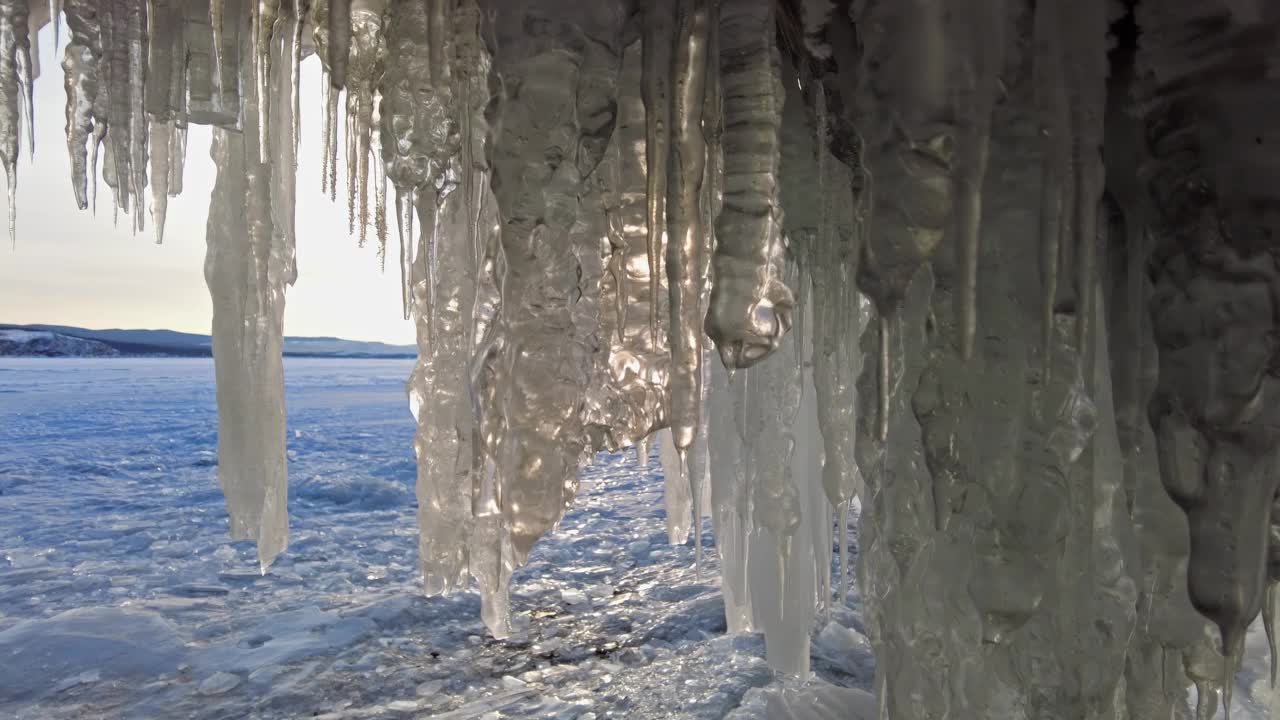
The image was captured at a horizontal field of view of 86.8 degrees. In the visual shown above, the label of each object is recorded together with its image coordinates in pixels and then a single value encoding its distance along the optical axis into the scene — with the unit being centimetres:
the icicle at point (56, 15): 199
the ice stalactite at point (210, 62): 198
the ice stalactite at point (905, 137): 106
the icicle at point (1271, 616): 124
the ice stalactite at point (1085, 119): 109
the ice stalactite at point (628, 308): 178
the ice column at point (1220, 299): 93
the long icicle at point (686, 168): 141
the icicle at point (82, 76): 199
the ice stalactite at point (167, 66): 199
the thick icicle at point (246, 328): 254
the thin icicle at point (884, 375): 122
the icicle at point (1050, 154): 111
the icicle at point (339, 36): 186
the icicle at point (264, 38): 205
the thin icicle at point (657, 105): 139
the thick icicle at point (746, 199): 132
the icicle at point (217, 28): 196
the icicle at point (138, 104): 202
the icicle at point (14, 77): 204
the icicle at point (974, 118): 106
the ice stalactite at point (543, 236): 136
